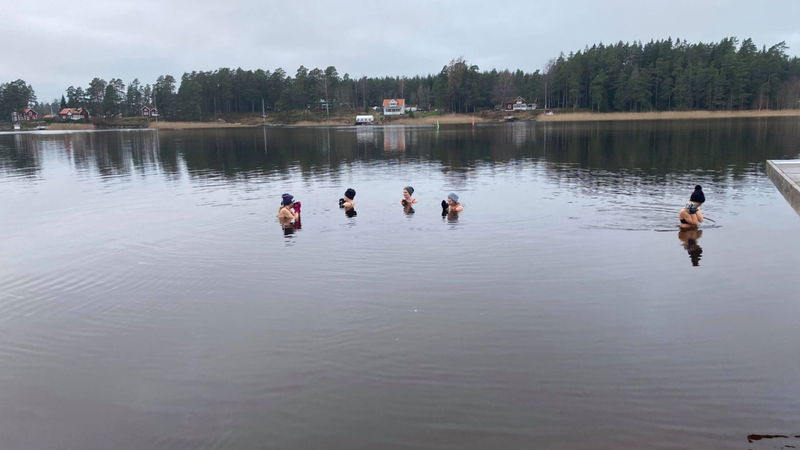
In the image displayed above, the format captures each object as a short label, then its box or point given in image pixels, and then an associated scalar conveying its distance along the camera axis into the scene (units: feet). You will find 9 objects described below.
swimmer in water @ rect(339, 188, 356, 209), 84.69
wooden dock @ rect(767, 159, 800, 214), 79.00
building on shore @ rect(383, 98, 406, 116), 618.44
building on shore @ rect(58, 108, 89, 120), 643.86
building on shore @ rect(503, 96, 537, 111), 589.32
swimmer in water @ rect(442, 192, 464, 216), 80.82
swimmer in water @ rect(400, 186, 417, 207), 86.53
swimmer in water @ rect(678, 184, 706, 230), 67.77
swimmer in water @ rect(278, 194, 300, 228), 76.07
